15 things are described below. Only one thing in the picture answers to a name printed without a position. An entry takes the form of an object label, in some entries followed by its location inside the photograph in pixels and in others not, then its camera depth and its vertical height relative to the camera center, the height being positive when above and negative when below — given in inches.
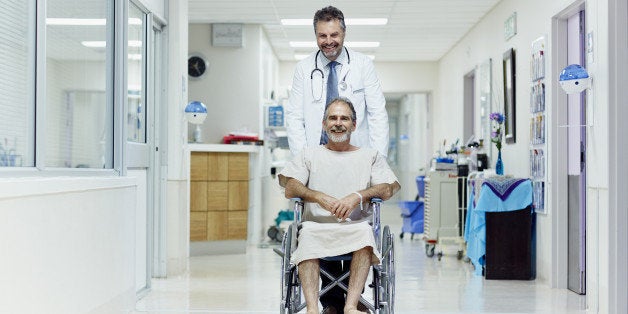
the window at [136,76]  221.8 +25.2
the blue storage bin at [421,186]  397.1 -8.4
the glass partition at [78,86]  151.9 +16.4
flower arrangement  288.7 +13.4
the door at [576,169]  231.3 -0.2
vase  278.3 +0.3
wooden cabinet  321.1 -10.4
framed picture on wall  299.1 +25.8
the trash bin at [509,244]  258.8 -23.2
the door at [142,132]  221.3 +10.3
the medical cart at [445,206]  318.7 -14.4
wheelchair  138.3 -17.8
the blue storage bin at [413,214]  371.9 -20.3
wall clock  394.9 +47.4
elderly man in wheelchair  138.6 -8.7
